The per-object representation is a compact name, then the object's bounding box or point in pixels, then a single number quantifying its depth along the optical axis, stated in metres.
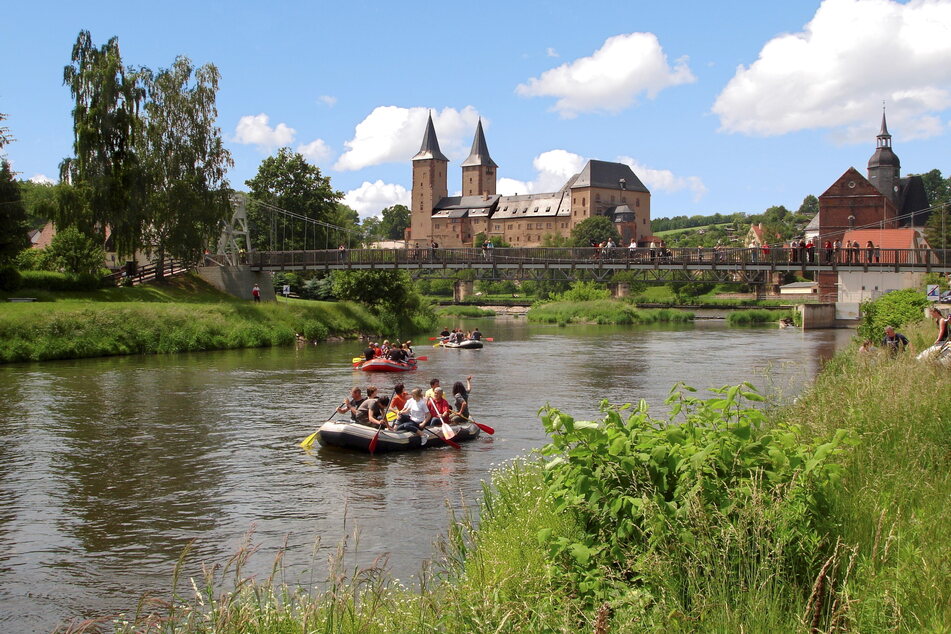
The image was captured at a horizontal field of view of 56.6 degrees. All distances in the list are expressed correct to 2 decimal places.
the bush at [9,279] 36.62
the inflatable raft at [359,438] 15.95
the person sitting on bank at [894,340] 17.52
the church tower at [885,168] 102.44
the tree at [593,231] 149.62
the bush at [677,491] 5.33
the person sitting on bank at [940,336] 14.50
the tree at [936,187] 191.49
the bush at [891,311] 27.86
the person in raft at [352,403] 17.46
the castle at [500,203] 170.12
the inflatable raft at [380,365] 30.48
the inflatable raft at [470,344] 41.41
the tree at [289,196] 70.44
